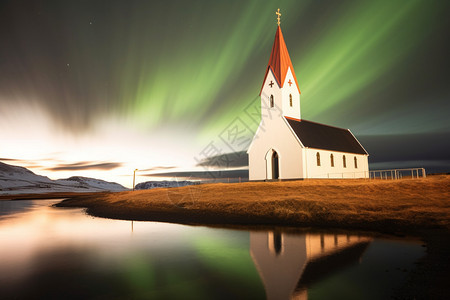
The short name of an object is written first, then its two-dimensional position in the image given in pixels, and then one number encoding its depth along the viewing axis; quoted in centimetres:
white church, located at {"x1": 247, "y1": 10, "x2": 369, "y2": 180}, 3425
